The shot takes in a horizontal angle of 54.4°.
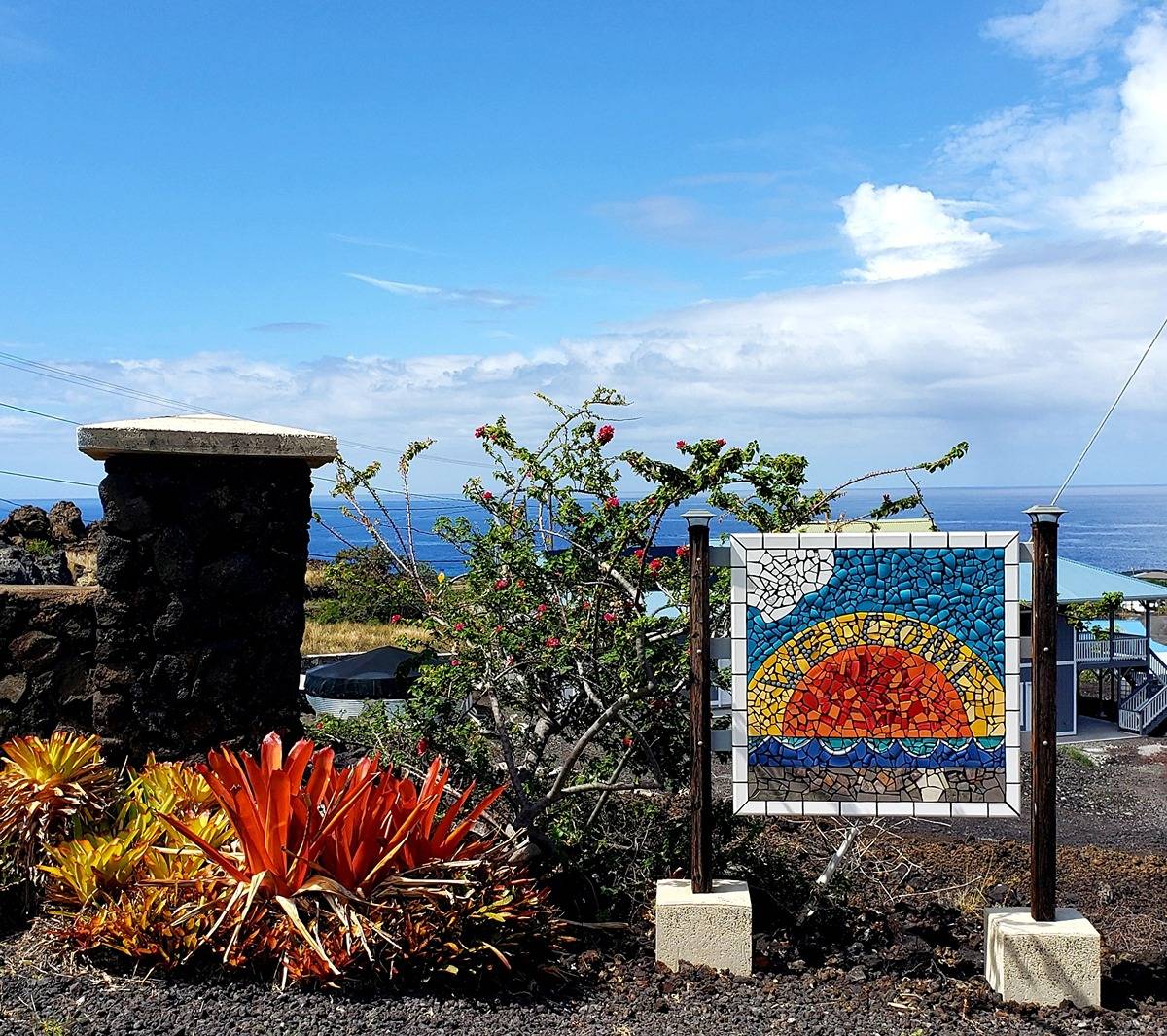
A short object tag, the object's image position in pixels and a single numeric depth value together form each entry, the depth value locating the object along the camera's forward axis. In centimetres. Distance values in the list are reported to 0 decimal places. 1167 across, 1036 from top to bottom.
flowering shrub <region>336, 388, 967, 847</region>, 520
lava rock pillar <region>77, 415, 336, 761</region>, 520
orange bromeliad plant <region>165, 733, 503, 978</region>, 401
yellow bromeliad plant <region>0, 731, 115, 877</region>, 473
